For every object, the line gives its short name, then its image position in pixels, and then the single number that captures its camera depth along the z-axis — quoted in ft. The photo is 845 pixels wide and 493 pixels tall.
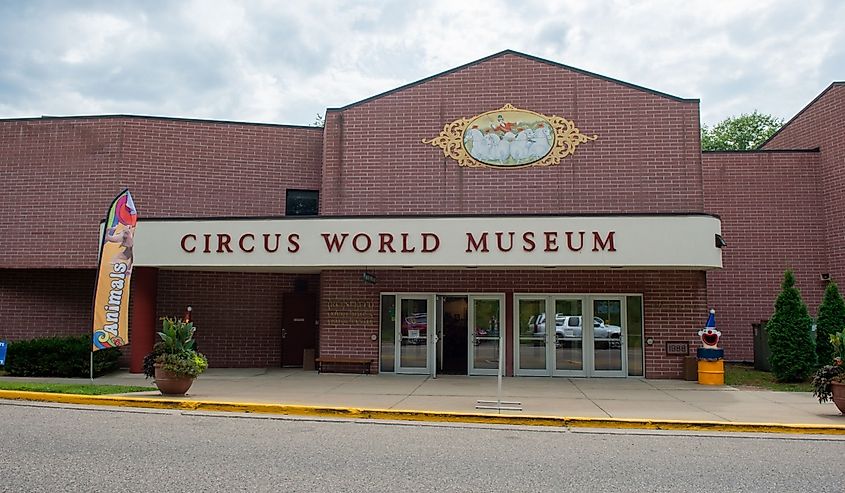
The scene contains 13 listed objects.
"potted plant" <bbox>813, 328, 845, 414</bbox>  37.88
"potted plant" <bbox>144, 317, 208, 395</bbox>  42.80
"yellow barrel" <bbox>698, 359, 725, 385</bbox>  53.88
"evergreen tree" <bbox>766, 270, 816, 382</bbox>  54.08
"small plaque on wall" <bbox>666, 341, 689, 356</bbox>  57.26
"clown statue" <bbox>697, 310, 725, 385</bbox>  53.83
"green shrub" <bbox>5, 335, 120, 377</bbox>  57.67
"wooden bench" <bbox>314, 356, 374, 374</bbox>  58.23
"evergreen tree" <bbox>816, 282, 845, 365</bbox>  54.75
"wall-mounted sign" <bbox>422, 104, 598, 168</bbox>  60.49
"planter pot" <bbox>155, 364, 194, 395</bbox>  42.93
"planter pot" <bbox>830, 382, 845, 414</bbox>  37.70
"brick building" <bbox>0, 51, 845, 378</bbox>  53.83
